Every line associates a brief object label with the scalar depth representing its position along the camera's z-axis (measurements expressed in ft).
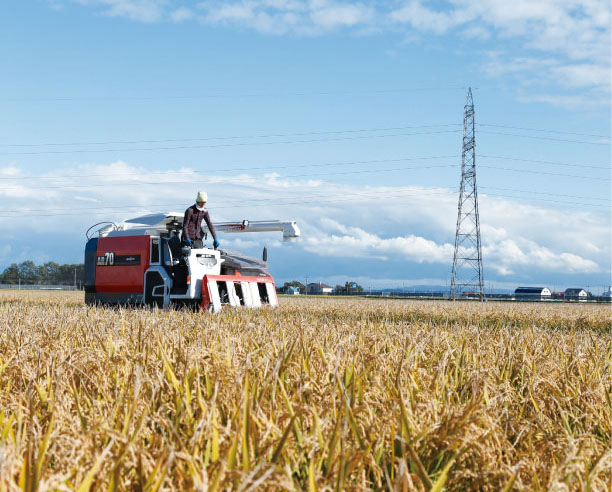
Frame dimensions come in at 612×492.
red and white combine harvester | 43.83
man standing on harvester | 43.52
